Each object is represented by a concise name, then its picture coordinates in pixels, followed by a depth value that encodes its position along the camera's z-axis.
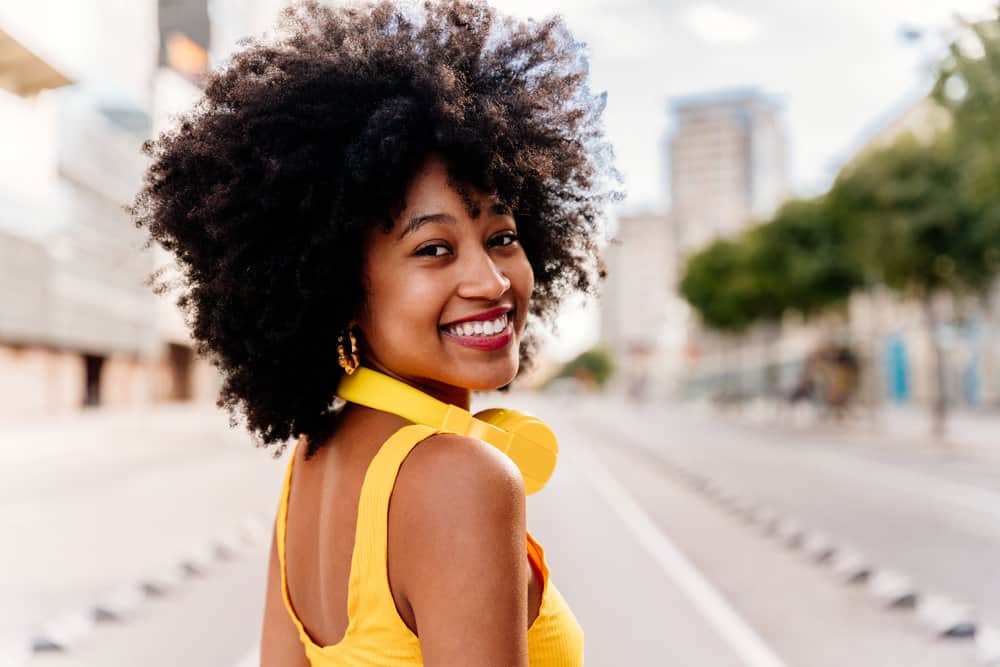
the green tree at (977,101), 11.78
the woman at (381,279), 1.29
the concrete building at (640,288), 185.50
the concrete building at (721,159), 182.75
